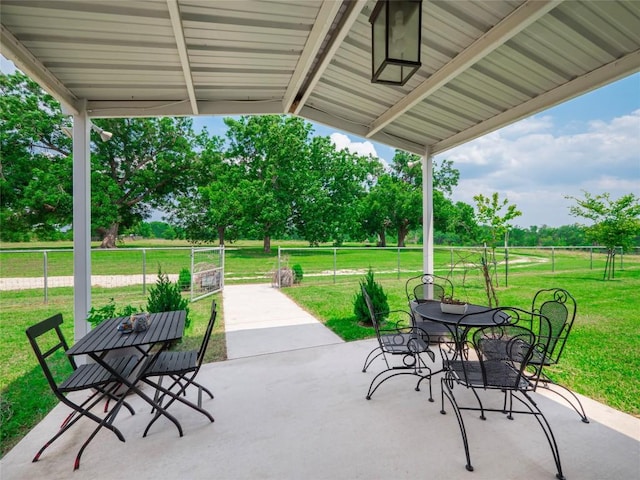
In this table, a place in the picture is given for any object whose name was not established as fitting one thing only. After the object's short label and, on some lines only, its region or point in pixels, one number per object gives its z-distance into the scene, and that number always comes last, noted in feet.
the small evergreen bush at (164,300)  12.46
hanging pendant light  4.85
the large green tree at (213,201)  60.44
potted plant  8.41
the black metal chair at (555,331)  7.55
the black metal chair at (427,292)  11.72
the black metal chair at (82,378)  6.15
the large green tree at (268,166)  61.00
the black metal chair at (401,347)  8.63
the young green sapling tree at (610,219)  28.25
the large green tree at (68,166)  49.65
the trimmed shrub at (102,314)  9.85
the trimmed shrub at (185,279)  24.31
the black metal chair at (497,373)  6.32
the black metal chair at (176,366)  7.29
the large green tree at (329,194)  68.08
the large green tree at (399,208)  70.28
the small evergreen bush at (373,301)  15.19
